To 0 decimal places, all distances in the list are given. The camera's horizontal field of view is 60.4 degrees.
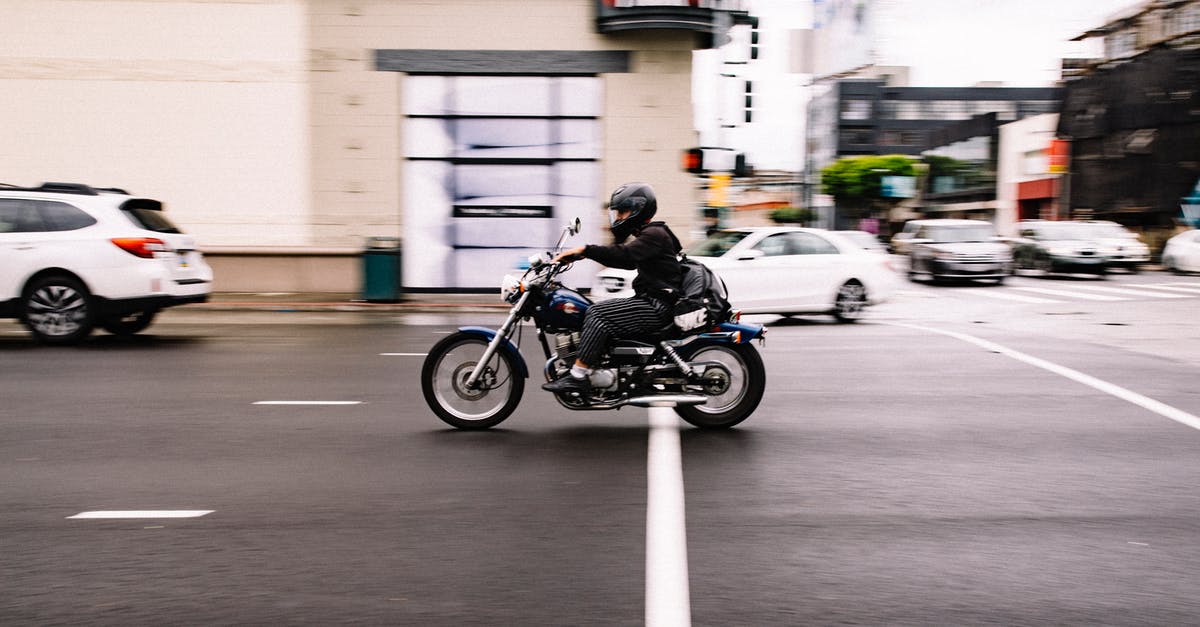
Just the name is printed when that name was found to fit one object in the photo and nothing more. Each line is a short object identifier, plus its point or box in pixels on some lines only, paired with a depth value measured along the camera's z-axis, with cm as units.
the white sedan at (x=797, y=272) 1538
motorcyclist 667
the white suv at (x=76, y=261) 1169
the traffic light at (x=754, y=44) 2587
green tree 8550
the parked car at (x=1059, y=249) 2717
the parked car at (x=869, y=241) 1711
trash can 1795
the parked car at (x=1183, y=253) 2880
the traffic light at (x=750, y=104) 2752
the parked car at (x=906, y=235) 2769
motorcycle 682
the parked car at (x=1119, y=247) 2742
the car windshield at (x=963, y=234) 2538
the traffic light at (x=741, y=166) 2211
